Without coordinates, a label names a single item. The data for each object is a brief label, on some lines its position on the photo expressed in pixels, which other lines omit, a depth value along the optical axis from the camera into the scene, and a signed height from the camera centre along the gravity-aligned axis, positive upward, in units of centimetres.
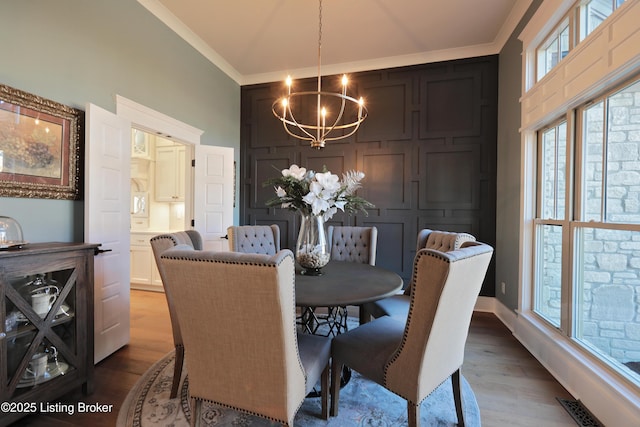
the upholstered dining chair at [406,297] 204 -71
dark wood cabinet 147 -67
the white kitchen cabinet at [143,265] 414 -84
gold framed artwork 176 +42
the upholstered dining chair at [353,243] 295 -35
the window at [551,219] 232 -5
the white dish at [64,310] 176 -64
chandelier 403 +142
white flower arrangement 183 +13
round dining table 146 -45
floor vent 162 -120
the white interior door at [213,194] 363 +21
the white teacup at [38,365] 162 -91
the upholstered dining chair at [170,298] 168 -53
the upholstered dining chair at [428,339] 115 -59
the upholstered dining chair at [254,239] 288 -31
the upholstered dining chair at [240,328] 102 -46
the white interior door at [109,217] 215 -7
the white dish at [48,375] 157 -98
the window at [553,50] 227 +142
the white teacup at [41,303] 163 -56
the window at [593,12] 177 +134
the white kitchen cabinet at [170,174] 476 +60
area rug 161 -120
